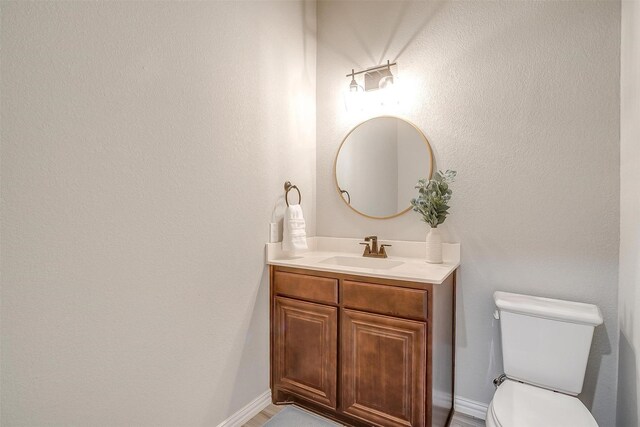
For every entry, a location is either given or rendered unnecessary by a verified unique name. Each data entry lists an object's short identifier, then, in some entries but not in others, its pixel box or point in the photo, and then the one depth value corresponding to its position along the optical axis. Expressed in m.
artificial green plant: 1.82
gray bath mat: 1.73
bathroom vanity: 1.47
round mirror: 2.05
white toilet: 1.25
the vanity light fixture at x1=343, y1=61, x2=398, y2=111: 2.10
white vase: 1.83
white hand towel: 1.96
